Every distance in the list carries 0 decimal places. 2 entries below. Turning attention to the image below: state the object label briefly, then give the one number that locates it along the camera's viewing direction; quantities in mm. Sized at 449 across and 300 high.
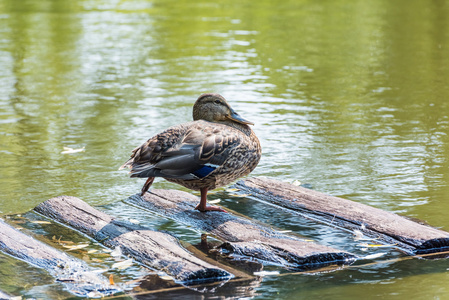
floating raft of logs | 11609
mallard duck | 13602
